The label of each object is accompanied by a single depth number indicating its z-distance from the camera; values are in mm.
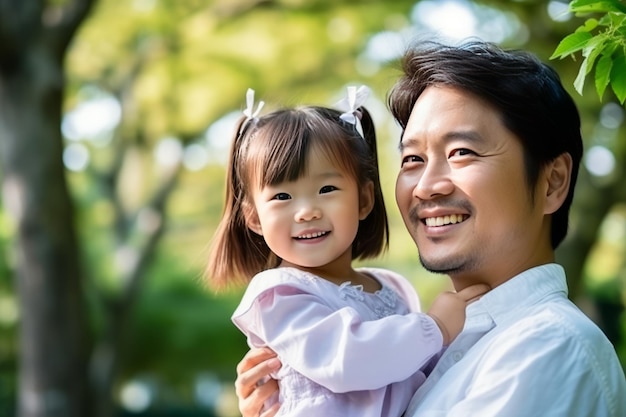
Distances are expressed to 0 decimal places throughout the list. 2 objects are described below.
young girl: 2270
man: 2162
